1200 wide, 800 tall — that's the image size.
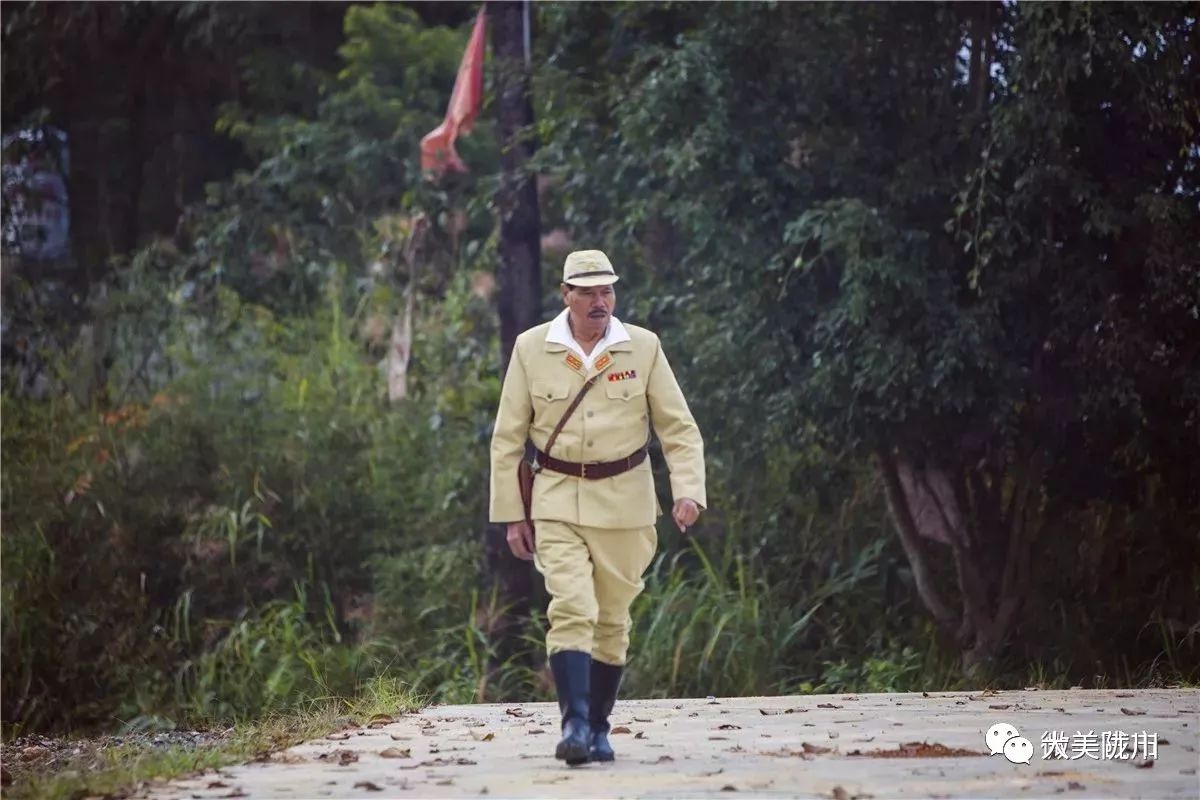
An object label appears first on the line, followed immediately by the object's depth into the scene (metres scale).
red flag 30.43
